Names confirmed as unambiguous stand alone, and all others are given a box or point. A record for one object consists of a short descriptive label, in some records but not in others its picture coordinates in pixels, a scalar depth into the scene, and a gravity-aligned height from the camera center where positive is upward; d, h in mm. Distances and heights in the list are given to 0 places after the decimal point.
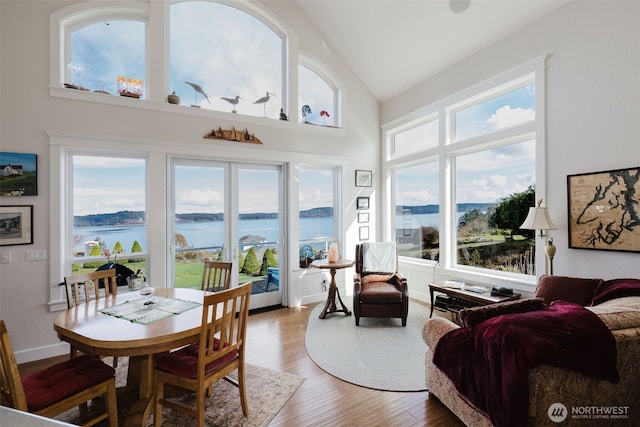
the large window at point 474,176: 3633 +536
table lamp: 3012 -102
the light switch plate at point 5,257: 2984 -416
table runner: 2139 -726
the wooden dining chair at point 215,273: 3006 -609
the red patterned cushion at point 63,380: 1646 -987
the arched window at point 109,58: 3451 +1892
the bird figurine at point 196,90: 4051 +1713
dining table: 1795 -737
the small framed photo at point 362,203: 5367 +199
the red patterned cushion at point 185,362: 1930 -996
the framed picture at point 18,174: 2975 +421
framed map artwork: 2660 +25
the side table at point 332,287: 4090 -1044
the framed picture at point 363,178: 5383 +655
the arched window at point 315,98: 4988 +2007
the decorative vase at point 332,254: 4293 -574
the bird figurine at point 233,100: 4285 +1644
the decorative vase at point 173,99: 3822 +1487
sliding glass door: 4035 -104
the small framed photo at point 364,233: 5430 -347
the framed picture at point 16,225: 2979 -95
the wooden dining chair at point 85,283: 2516 -594
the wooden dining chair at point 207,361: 1875 -993
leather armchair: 3775 -1118
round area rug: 2645 -1442
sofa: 1527 -916
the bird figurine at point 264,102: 4516 +1711
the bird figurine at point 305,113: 4949 +1689
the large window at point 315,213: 4953 +20
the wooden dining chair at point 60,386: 1518 -989
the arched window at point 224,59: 4019 +2258
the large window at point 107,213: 3461 +27
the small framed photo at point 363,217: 5402 -56
